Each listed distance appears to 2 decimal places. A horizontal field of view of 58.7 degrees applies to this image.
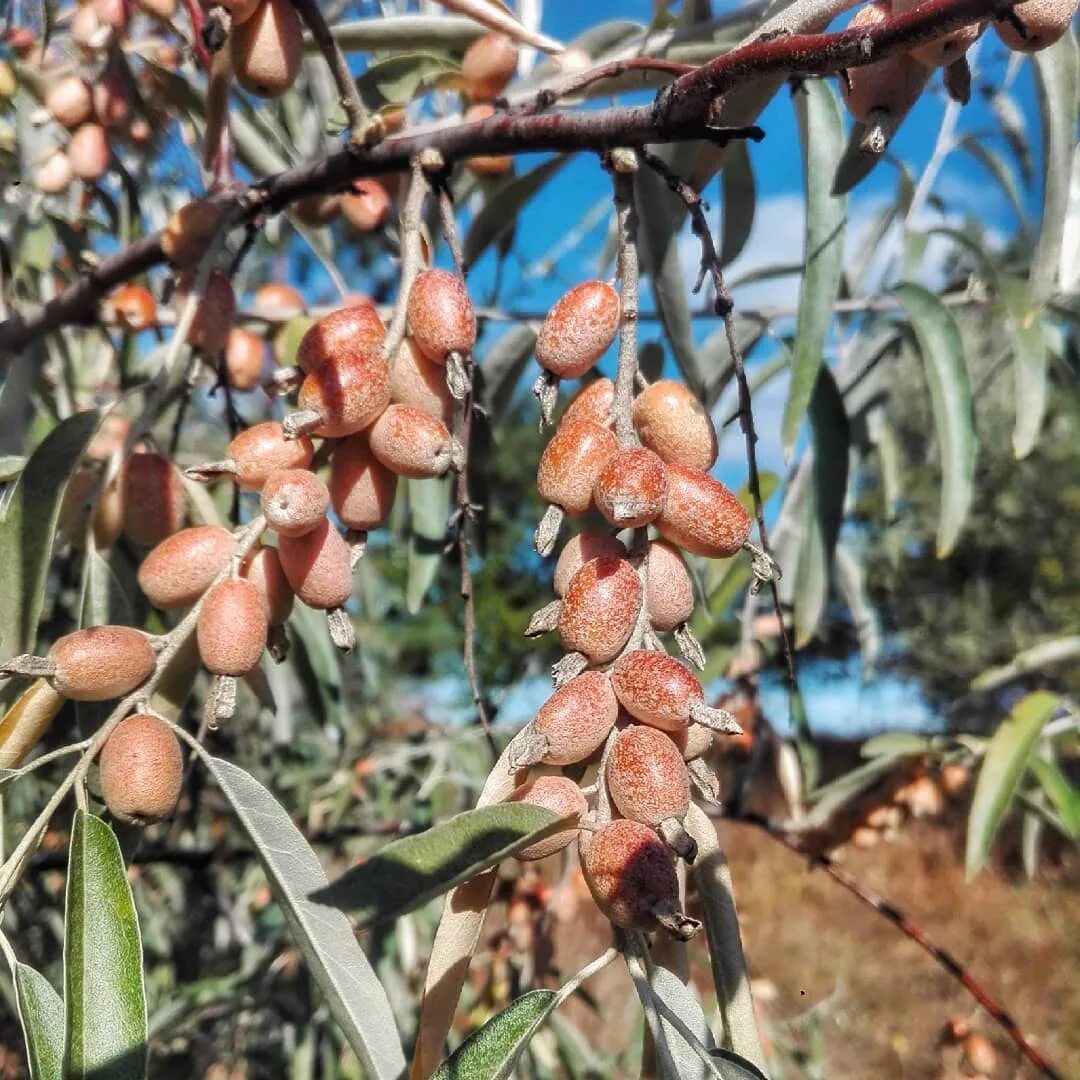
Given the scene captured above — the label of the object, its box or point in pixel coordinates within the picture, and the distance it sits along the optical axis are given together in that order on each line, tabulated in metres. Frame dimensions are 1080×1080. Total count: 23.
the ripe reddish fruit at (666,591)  0.11
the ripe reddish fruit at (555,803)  0.10
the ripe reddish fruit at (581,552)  0.12
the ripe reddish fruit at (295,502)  0.12
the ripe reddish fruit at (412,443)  0.13
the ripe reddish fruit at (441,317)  0.13
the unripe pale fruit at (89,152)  0.27
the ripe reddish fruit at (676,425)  0.12
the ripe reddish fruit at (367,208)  0.21
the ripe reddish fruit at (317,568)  0.13
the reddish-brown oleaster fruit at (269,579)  0.13
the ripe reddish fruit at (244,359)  0.25
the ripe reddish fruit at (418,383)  0.14
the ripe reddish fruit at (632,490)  0.11
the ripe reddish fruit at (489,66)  0.21
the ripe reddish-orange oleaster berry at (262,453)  0.13
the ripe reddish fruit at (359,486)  0.13
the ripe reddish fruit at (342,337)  0.13
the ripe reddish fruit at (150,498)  0.16
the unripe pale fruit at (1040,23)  0.10
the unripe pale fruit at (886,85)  0.11
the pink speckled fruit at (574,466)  0.11
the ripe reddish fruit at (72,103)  0.27
